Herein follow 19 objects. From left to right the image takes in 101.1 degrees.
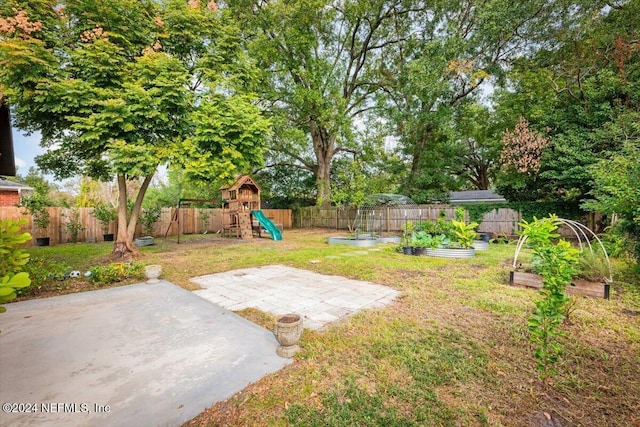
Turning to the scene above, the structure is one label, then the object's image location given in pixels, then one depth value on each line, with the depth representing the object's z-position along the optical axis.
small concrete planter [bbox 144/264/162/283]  4.65
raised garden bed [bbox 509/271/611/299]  3.64
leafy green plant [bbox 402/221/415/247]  7.60
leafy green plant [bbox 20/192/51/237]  9.39
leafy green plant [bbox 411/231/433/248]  7.26
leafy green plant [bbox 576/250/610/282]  3.78
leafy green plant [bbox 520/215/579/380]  1.92
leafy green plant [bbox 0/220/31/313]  1.33
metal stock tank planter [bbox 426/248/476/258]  6.71
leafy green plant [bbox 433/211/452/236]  7.97
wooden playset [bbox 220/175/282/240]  12.05
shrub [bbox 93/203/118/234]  10.94
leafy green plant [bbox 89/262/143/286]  4.60
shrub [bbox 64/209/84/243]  10.55
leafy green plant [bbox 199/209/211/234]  15.53
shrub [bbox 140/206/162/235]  12.32
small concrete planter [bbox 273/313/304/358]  2.31
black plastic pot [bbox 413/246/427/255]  7.19
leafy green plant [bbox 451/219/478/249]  6.92
